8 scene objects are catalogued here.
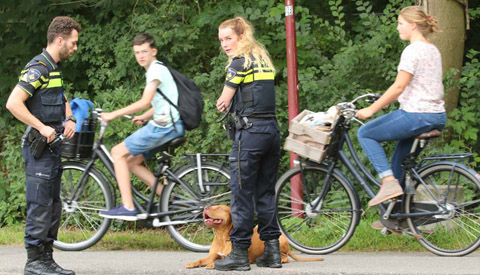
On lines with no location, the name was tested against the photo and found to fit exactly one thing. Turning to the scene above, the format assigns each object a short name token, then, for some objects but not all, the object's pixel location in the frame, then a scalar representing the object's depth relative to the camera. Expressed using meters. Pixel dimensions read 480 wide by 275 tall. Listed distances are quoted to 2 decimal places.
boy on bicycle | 14.13
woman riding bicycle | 13.12
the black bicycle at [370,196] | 13.48
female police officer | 12.51
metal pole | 16.41
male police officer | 12.04
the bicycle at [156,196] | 14.68
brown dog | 12.76
